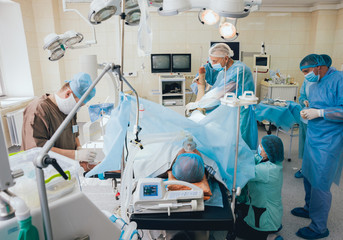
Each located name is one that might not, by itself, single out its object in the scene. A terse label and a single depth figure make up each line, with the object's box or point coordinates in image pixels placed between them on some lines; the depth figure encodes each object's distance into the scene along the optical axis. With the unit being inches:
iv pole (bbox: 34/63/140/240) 26.7
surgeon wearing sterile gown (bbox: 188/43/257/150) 97.6
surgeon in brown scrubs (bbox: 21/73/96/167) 68.8
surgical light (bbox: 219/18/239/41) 105.2
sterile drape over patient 65.5
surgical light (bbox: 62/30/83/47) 76.6
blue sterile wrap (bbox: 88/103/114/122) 87.5
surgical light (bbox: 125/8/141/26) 61.0
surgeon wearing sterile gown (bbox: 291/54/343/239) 81.3
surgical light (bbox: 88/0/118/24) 50.8
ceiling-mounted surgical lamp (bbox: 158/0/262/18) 58.0
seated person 71.6
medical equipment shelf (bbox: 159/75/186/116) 193.3
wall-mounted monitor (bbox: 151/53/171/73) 195.3
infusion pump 52.2
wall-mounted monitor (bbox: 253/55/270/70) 135.8
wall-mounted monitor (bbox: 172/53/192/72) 197.9
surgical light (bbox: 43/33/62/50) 75.3
